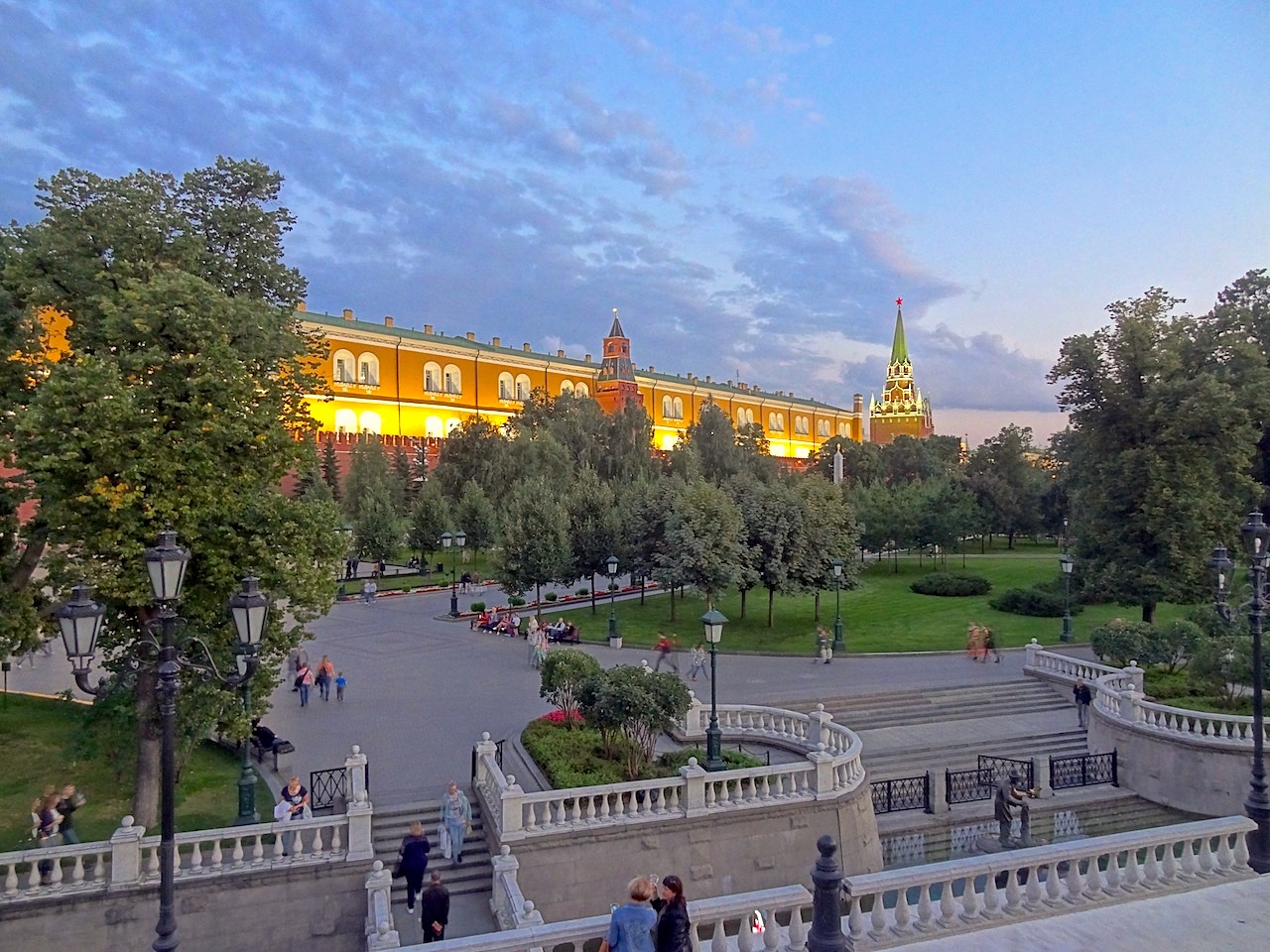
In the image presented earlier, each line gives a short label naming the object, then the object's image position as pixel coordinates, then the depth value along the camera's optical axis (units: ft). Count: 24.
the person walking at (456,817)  34.37
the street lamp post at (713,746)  39.52
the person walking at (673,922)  18.01
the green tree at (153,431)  32.45
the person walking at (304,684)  55.21
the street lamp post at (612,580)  78.28
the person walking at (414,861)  31.63
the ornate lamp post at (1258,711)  26.61
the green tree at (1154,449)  71.10
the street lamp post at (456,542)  94.68
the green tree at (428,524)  134.51
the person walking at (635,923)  17.02
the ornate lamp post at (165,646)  19.57
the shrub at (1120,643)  58.08
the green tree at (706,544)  76.07
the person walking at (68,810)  32.09
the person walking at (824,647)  69.36
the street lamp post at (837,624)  73.67
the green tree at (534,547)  86.22
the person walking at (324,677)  57.06
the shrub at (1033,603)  90.38
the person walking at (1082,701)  53.31
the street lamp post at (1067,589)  76.74
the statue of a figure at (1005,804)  40.29
